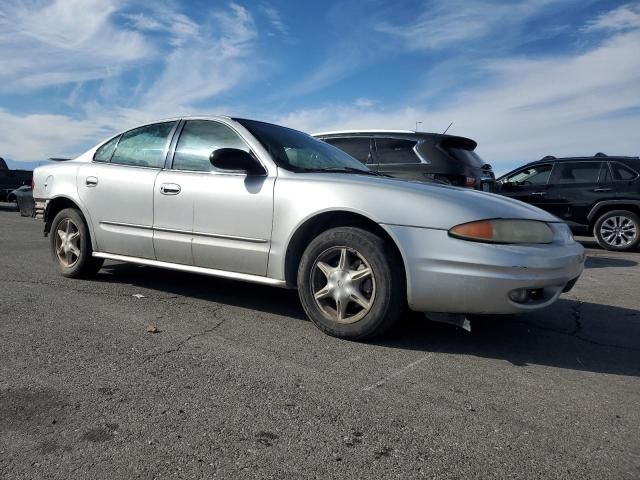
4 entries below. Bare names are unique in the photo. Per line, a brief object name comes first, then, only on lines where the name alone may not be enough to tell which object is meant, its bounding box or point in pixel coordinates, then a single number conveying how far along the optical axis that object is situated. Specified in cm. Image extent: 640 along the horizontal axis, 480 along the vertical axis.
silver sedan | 322
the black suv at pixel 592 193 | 956
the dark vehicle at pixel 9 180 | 1817
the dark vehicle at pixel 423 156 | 721
